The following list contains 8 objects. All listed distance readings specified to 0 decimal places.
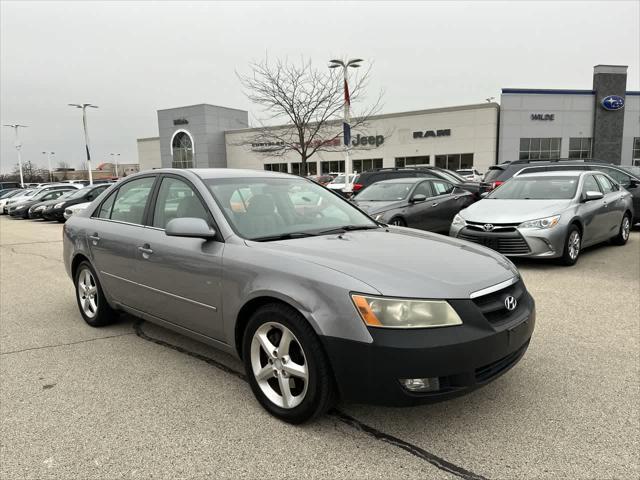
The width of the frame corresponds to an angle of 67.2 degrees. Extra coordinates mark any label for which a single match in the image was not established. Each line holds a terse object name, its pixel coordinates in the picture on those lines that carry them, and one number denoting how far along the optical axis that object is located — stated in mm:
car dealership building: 41719
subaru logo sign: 41281
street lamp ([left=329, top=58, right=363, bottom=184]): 17969
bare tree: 23703
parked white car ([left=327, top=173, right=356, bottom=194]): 18002
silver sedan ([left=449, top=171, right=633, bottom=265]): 7160
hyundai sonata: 2502
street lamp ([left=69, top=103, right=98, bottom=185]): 41156
